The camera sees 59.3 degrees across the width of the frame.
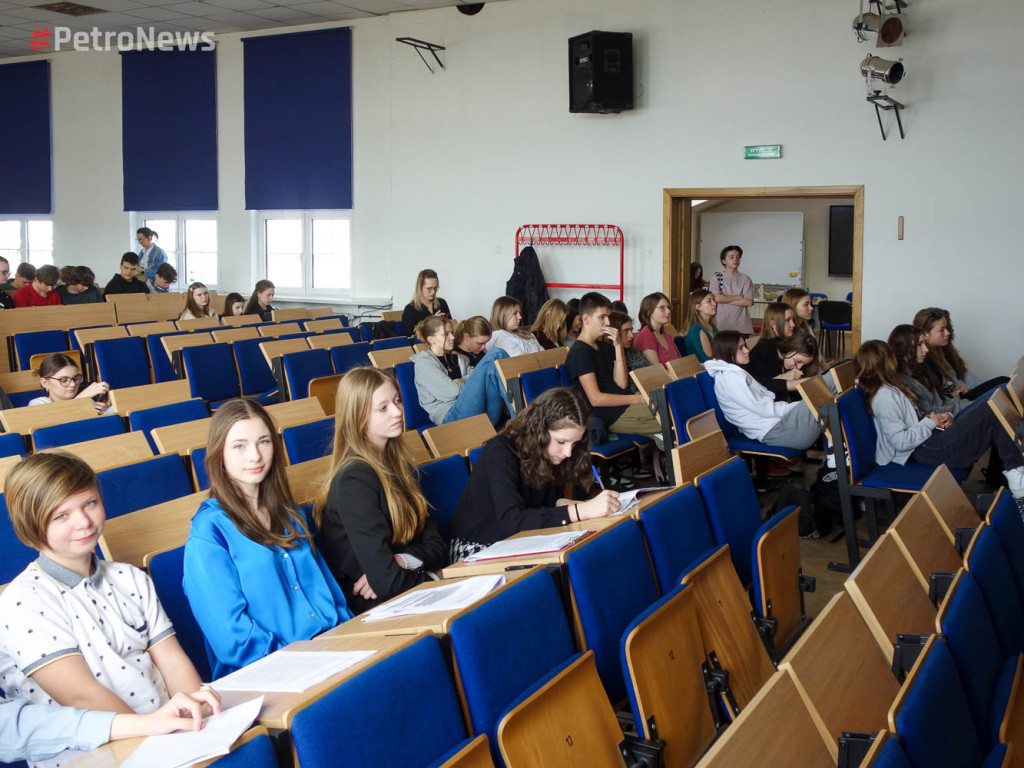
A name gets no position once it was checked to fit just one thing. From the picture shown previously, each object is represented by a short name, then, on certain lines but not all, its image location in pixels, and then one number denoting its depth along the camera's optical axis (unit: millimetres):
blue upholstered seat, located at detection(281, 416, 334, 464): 3773
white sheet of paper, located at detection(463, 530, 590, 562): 2436
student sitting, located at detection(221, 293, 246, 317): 9516
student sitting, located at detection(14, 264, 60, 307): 8367
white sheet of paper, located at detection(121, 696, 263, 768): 1406
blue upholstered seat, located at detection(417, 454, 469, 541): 3283
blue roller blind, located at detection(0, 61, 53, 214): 13359
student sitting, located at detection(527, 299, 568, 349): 7145
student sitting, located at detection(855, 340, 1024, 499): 4543
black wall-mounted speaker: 8844
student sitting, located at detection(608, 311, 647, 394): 5852
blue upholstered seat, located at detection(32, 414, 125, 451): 3814
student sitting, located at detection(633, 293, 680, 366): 6609
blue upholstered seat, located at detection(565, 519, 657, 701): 2336
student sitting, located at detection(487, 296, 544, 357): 6273
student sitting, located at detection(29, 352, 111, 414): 4559
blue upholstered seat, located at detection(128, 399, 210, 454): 4254
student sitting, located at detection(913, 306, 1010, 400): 5914
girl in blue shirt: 2268
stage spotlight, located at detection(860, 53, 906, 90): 7348
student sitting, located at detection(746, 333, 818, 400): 5680
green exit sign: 8492
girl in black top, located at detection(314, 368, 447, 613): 2697
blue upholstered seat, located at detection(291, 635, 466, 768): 1547
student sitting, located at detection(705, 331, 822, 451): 5020
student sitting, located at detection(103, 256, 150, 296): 9742
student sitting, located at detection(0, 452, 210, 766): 1854
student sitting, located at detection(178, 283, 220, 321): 8938
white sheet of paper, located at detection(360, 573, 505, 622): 2084
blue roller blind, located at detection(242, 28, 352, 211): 11094
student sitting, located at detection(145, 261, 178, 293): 9773
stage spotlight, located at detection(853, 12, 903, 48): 7559
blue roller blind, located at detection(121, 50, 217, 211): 12086
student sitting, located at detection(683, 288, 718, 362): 7094
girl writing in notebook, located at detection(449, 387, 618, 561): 3049
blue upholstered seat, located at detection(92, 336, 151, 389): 6568
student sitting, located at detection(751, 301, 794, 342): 6340
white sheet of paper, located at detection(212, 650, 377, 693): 1683
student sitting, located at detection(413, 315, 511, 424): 5121
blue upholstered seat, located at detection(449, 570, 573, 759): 1909
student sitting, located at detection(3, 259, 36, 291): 8742
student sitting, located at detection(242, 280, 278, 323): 9414
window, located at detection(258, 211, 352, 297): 11672
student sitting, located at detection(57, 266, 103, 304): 8750
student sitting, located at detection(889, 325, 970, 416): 5266
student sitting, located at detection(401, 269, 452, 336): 8523
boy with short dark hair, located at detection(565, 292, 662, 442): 5469
